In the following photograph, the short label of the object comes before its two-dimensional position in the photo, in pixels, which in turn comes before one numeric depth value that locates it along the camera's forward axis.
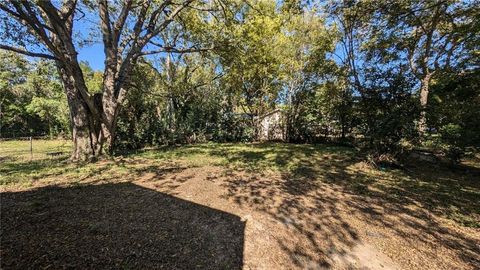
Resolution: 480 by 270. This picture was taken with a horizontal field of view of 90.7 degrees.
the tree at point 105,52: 5.66
